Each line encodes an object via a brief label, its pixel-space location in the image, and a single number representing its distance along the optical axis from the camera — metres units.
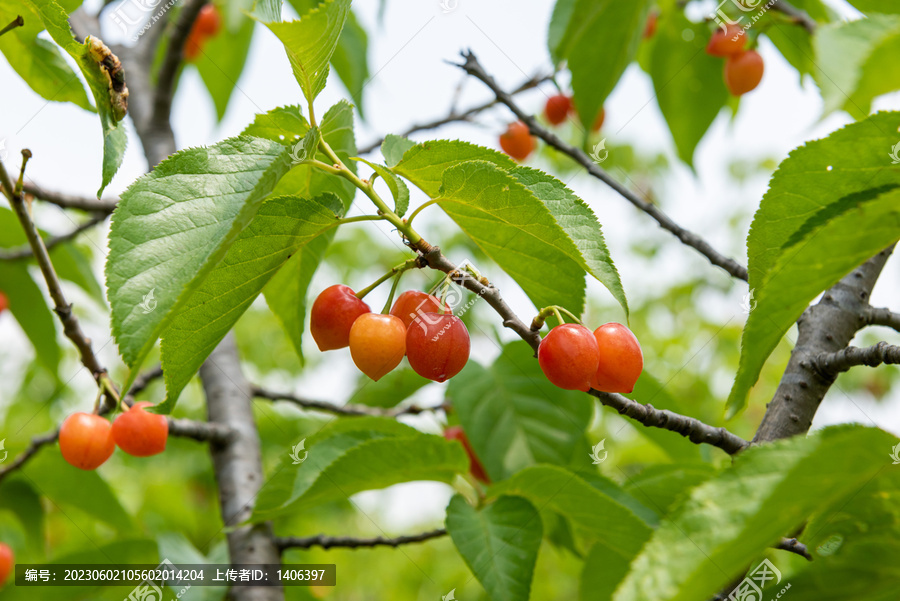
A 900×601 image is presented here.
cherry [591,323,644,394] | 0.71
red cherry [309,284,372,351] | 0.74
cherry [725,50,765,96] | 1.00
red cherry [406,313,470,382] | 0.71
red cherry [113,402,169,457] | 0.78
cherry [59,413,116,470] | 0.79
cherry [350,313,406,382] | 0.71
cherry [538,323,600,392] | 0.70
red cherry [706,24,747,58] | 1.00
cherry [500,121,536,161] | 1.23
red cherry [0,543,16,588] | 1.02
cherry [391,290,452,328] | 0.74
